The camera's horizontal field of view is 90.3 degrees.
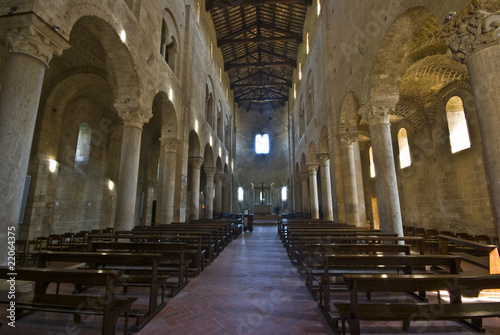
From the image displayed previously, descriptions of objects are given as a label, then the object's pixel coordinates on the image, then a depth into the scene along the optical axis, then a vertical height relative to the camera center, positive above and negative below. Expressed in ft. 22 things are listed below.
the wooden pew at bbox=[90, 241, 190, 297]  15.31 -2.40
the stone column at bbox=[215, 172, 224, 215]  74.63 +6.36
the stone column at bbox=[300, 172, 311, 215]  69.78 +5.71
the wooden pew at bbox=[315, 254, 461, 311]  10.98 -2.22
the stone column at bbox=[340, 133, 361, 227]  34.71 +4.58
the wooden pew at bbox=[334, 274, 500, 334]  7.91 -2.60
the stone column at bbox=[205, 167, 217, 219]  62.80 +5.64
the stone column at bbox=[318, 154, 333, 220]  46.79 +5.34
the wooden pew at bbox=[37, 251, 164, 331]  11.16 -2.22
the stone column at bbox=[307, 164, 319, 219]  57.57 +5.89
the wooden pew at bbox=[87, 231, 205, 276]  17.77 -2.68
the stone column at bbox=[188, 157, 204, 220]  47.55 +5.54
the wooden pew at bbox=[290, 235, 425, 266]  15.54 -2.23
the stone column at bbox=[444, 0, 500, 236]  12.57 +7.29
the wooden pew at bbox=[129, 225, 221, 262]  22.79 -1.81
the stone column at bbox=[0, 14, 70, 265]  12.60 +5.96
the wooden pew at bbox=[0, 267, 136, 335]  8.32 -2.97
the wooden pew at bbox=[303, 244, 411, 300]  13.94 -2.26
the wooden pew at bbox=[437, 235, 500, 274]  12.41 -2.28
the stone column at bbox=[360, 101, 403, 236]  24.14 +4.64
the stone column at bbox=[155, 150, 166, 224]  36.11 +3.70
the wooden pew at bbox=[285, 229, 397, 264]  20.06 -1.82
